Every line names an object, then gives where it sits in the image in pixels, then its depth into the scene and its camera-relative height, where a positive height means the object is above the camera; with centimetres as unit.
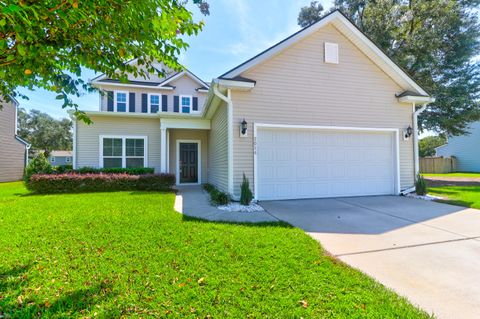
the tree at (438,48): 1282 +620
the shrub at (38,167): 964 -6
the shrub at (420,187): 824 -82
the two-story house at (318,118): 735 +148
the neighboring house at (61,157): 4144 +142
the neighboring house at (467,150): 2359 +128
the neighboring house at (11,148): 1606 +123
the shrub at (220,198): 681 -98
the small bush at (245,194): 675 -83
